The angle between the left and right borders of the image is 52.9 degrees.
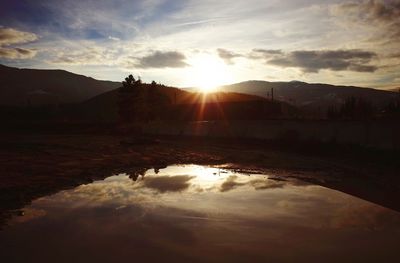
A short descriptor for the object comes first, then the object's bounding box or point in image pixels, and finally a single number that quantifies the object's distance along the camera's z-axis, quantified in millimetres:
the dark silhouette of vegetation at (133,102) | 64875
